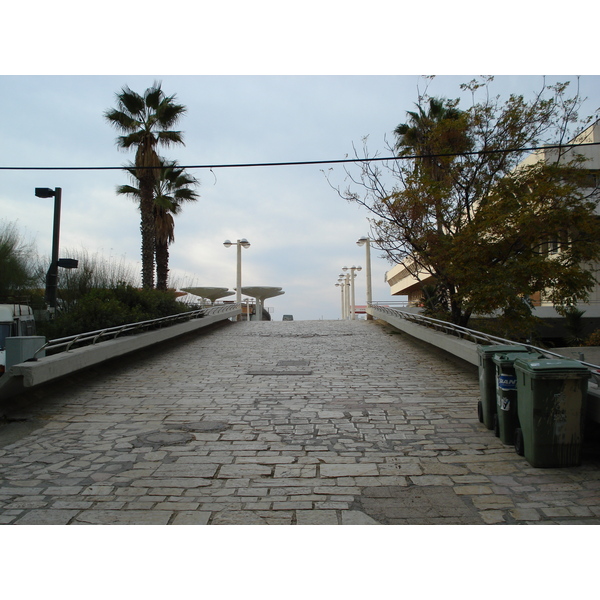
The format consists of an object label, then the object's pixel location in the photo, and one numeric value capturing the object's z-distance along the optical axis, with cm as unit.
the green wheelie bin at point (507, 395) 657
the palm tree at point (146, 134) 2245
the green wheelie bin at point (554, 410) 564
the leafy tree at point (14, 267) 2067
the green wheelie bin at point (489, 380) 740
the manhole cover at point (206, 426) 767
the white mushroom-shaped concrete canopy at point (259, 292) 4527
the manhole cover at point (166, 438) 702
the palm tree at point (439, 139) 1688
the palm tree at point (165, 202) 2492
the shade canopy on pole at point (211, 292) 4058
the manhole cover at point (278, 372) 1228
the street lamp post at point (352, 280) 4740
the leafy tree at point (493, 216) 1395
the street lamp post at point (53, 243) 1418
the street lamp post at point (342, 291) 6514
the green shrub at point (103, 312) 1367
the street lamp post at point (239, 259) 3625
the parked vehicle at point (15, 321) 1348
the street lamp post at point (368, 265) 3529
